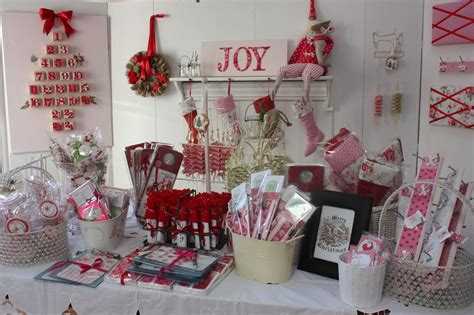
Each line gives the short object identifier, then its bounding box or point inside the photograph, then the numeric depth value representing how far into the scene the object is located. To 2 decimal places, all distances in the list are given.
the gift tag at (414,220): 1.15
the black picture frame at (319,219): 1.25
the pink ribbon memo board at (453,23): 2.58
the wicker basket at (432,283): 1.09
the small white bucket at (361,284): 1.09
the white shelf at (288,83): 3.03
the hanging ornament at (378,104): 3.00
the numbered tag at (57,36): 3.32
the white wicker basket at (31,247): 1.33
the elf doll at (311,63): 2.84
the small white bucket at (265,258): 1.21
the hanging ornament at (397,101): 2.96
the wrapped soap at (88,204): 1.42
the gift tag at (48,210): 1.36
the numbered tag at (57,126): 3.37
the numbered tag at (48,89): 3.33
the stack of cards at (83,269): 1.27
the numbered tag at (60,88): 3.36
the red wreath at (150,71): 3.35
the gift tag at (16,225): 1.31
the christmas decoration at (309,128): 2.67
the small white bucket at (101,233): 1.41
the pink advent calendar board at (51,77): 3.26
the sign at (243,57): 3.11
